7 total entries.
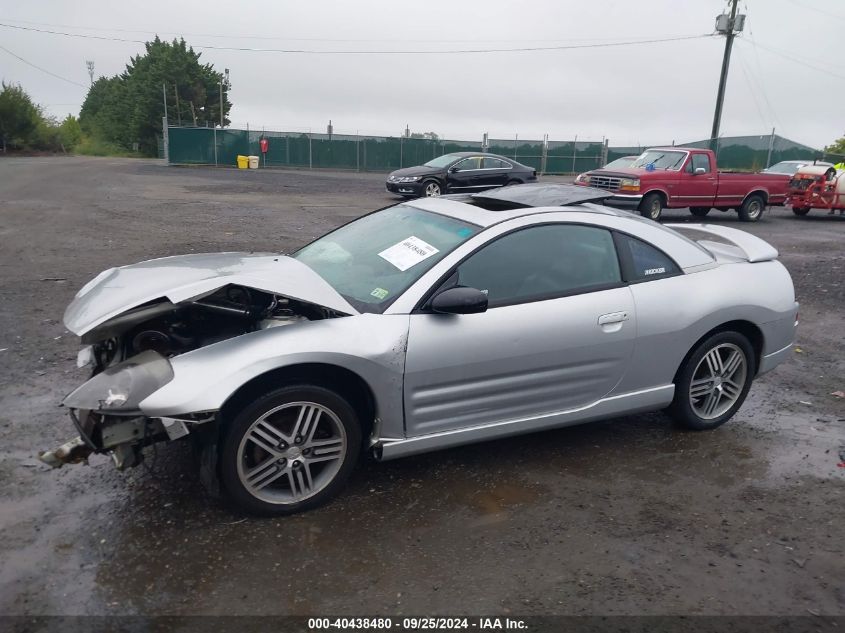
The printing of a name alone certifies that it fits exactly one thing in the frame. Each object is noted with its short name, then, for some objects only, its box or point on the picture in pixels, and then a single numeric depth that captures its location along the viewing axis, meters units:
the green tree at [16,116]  46.09
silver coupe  3.20
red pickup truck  15.95
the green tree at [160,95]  63.53
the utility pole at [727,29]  32.93
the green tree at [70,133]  55.97
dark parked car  19.27
